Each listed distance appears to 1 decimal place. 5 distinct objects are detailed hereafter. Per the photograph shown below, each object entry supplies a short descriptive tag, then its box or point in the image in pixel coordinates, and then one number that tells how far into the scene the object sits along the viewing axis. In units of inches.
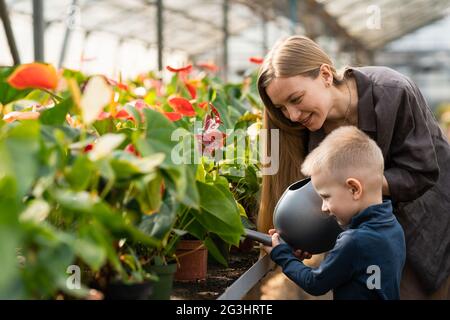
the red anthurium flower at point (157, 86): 124.0
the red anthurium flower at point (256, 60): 120.1
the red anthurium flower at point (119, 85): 86.4
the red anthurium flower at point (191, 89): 103.2
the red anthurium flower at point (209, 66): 120.3
